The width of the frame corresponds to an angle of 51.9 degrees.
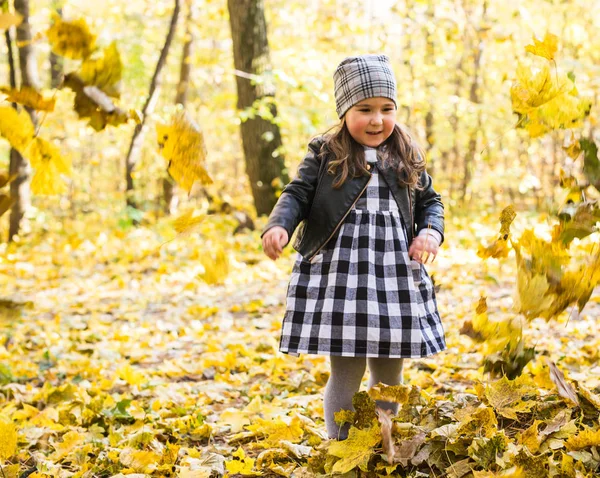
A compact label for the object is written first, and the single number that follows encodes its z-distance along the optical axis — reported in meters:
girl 2.04
